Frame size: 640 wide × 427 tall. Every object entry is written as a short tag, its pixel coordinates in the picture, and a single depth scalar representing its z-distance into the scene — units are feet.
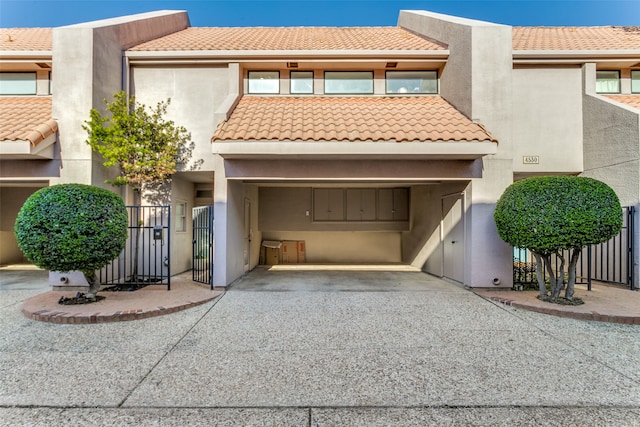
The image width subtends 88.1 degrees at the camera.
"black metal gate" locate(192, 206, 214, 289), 26.76
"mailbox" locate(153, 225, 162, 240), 26.86
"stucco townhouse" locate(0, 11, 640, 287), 26.09
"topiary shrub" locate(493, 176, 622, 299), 20.11
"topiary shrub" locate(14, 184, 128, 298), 19.97
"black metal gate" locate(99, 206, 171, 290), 27.37
